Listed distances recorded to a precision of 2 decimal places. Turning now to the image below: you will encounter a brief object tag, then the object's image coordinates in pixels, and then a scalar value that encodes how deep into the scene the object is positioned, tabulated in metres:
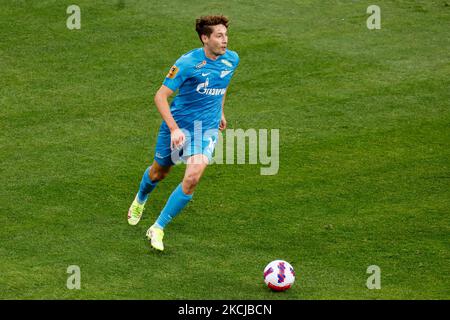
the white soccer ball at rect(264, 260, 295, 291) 15.28
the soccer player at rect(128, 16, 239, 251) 17.00
